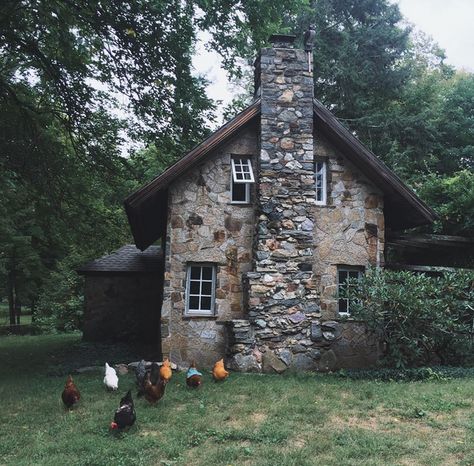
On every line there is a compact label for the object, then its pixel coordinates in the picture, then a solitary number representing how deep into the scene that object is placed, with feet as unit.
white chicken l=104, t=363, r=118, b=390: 28.12
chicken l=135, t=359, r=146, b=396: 26.03
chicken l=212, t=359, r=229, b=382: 30.22
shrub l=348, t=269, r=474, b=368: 33.45
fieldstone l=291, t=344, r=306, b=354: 35.73
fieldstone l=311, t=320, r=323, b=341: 36.27
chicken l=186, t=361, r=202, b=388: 28.32
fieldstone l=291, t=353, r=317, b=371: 35.60
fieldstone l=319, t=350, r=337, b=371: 36.68
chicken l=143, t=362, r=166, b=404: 24.66
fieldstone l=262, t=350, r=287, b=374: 35.09
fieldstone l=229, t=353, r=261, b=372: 34.76
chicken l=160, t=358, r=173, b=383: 27.02
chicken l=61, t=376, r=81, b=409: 24.62
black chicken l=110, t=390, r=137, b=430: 20.65
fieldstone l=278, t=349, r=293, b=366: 35.47
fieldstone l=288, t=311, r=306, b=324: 35.86
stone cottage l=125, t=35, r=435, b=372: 35.99
